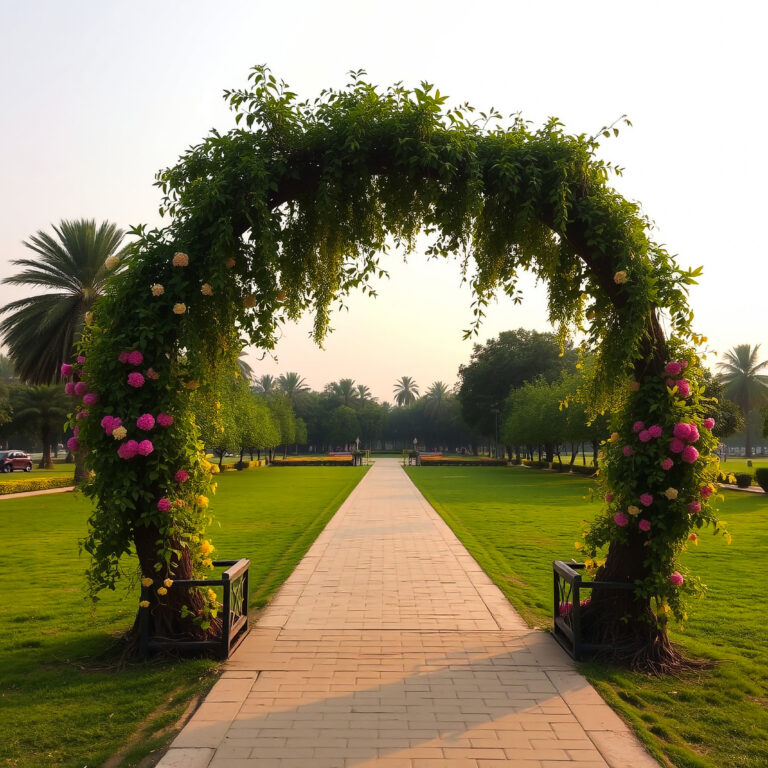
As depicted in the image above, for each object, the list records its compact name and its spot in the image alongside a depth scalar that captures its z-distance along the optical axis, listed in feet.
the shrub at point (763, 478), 89.71
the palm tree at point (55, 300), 83.41
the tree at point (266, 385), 349.43
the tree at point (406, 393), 375.45
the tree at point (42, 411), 170.09
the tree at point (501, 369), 195.11
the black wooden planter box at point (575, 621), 18.97
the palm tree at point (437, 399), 326.85
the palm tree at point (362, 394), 333.62
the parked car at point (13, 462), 146.51
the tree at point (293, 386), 315.78
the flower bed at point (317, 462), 184.65
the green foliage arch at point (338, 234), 18.51
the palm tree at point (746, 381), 235.81
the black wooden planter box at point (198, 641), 18.66
